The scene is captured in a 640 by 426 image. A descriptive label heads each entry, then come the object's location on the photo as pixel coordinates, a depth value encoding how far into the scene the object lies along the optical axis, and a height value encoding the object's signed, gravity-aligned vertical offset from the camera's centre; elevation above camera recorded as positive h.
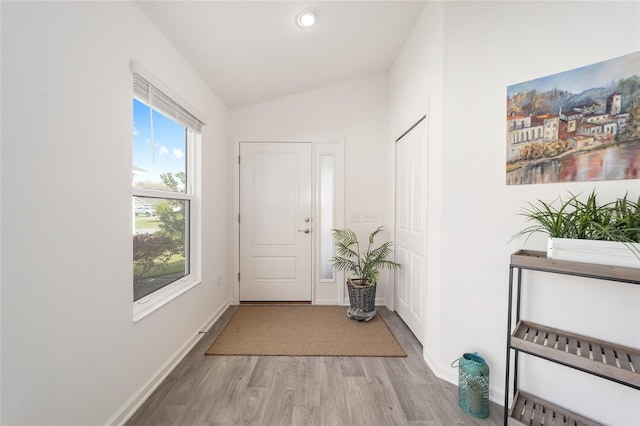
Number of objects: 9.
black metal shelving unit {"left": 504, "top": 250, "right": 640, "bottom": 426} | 1.09 -0.64
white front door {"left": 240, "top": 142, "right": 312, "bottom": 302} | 3.26 -0.15
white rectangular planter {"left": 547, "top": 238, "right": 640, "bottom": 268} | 1.08 -0.17
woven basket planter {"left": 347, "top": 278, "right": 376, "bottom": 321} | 2.76 -0.98
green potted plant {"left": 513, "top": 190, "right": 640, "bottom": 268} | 1.10 -0.08
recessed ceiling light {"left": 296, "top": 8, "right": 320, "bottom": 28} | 1.90 +1.44
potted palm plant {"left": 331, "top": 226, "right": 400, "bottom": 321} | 2.78 -0.64
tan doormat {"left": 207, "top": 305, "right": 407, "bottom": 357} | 2.19 -1.17
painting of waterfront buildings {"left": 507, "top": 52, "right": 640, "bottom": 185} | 1.25 +0.46
